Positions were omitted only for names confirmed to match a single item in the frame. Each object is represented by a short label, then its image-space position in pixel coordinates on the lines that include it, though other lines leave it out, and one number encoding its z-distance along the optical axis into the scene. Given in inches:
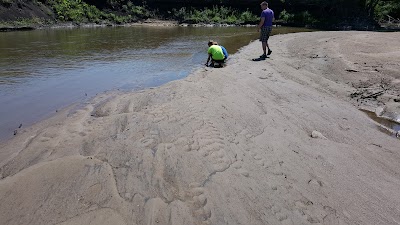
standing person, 428.5
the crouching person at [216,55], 406.6
